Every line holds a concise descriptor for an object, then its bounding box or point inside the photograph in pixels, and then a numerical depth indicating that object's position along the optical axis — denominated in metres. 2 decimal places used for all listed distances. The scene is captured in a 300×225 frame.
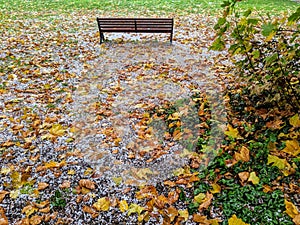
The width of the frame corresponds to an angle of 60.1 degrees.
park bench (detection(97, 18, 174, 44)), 7.18
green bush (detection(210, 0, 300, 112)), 2.62
